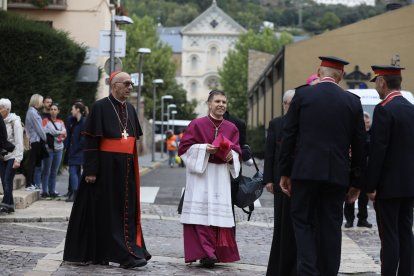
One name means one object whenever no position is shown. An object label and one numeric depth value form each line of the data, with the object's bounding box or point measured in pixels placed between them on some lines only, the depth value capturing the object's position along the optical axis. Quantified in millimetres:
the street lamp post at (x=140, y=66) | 37088
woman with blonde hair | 16453
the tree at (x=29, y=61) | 22359
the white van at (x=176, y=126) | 103750
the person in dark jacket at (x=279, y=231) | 8102
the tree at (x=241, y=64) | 97188
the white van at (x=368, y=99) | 23719
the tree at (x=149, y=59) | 87000
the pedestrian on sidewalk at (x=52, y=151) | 17234
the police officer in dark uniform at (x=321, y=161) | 7324
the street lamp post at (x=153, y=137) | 50569
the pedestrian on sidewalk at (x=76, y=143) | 16719
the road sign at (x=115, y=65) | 23203
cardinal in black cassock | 9500
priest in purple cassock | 9703
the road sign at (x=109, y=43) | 22538
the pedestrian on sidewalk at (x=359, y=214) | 14594
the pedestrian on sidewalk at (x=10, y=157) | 13875
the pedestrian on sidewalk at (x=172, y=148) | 44938
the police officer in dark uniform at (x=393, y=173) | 7676
